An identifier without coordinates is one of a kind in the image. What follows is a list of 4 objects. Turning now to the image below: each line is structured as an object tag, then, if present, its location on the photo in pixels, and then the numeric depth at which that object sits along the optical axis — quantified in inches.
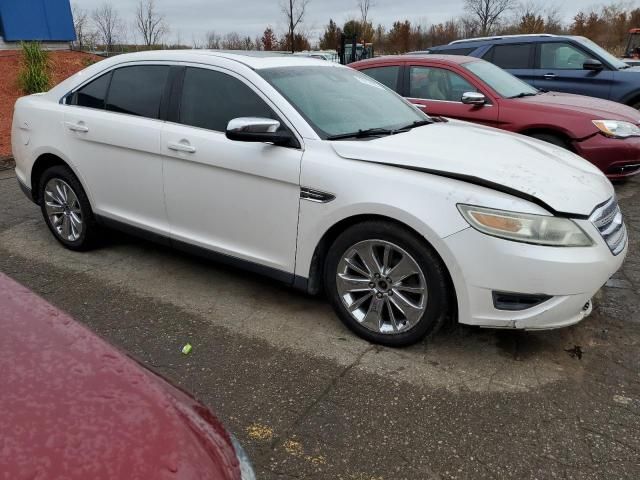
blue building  579.2
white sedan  111.7
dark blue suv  323.6
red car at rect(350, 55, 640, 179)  237.5
